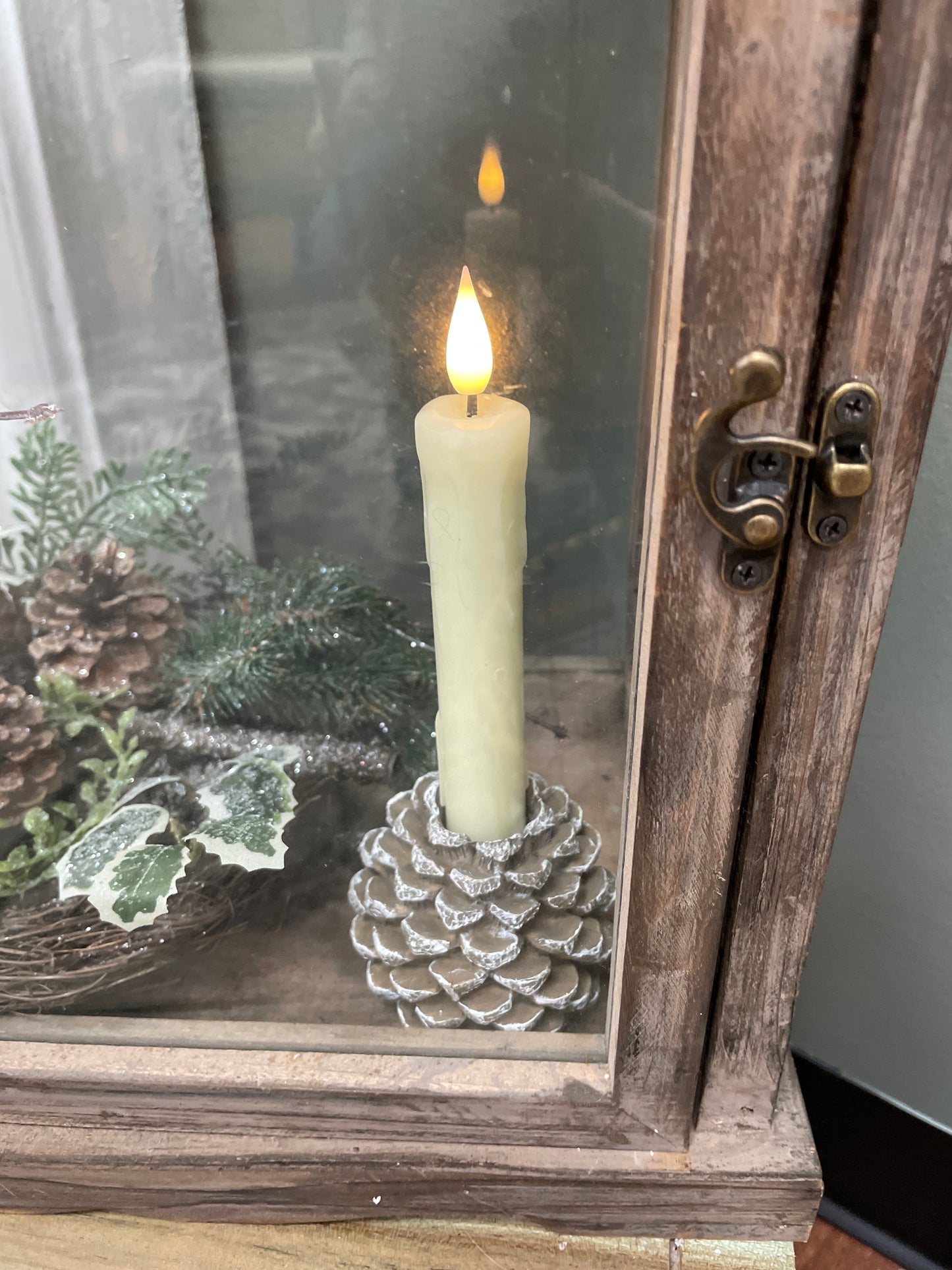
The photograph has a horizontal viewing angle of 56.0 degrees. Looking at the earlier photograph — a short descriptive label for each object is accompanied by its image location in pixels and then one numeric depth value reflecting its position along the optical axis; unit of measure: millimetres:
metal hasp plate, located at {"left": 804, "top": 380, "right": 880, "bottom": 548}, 212
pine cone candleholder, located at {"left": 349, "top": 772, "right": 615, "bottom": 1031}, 335
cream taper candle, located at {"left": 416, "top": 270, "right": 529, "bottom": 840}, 276
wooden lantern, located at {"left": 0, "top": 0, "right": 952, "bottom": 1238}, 191
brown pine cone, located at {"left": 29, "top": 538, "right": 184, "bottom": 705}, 361
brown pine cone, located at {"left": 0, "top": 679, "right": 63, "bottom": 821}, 357
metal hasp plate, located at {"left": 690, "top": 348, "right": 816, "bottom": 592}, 204
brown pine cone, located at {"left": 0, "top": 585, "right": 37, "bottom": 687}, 363
